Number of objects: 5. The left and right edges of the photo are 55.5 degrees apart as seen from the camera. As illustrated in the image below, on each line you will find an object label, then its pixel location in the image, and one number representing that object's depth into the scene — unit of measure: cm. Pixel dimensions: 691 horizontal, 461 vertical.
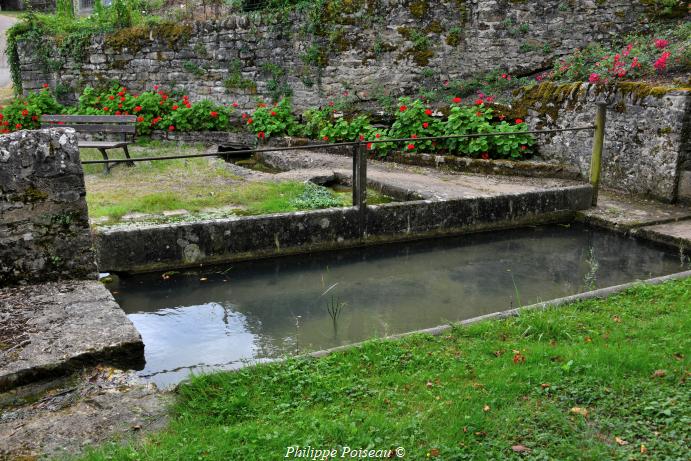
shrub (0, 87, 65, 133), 1284
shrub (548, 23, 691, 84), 877
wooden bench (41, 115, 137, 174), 1023
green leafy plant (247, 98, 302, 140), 1209
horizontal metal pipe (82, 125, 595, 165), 601
